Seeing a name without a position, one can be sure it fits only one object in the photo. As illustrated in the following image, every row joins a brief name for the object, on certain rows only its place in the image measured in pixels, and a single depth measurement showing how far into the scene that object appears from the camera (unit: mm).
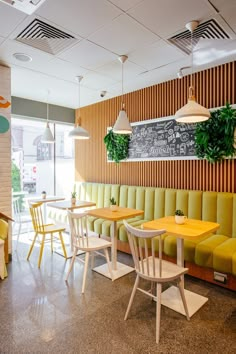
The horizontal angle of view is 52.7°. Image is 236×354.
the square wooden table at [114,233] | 3191
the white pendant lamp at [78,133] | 3904
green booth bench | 2807
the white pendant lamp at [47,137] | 4777
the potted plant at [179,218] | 2670
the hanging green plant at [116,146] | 4875
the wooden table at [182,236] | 2338
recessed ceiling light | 3287
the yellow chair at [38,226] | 3646
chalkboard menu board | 3926
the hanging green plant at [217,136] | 3334
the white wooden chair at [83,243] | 2884
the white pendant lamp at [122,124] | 3334
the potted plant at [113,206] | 3524
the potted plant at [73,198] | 4195
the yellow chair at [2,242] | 3064
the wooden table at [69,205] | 3875
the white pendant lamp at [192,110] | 2402
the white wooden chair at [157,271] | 2049
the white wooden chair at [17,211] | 5059
